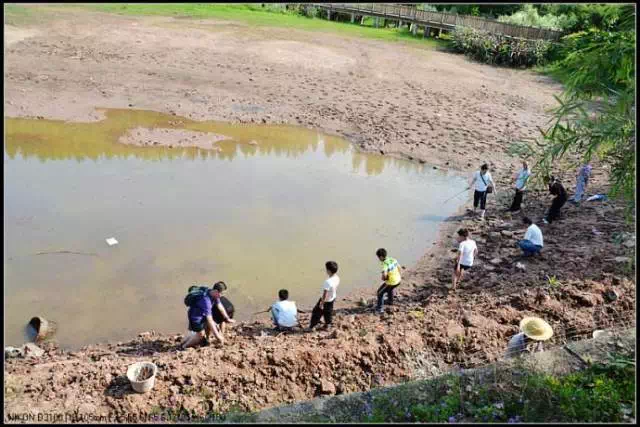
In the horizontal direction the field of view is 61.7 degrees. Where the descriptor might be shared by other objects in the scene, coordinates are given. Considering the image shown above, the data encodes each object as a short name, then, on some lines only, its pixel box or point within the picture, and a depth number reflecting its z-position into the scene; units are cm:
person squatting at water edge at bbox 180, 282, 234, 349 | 840
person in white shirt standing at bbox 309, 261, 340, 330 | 899
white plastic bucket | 708
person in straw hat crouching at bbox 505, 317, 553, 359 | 780
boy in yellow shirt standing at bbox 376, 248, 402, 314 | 966
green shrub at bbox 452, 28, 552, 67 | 3036
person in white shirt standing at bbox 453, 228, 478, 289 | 1032
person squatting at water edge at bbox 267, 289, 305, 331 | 911
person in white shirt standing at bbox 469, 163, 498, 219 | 1323
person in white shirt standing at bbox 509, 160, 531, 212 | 1342
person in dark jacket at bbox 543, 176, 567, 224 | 1269
